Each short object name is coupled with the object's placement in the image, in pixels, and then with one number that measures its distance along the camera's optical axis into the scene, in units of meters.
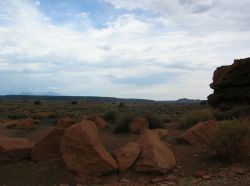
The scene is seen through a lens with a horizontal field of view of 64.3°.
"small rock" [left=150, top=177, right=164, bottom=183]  5.42
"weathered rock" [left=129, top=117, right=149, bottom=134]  9.84
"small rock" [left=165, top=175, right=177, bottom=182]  5.50
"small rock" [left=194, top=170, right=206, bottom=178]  5.72
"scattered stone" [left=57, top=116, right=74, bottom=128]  12.03
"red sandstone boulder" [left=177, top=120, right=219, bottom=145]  7.78
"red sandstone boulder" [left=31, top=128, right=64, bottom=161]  6.31
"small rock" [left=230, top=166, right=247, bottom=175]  5.95
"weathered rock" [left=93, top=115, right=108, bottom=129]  11.47
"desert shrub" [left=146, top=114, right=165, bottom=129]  11.30
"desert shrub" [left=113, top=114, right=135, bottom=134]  9.95
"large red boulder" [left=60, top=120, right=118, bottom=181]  5.59
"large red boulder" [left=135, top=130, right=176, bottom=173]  5.69
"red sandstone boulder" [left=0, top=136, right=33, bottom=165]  6.15
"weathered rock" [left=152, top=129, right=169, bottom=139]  8.44
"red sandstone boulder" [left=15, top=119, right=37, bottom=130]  11.58
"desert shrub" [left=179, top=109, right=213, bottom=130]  11.45
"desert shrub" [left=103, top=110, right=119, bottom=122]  14.53
